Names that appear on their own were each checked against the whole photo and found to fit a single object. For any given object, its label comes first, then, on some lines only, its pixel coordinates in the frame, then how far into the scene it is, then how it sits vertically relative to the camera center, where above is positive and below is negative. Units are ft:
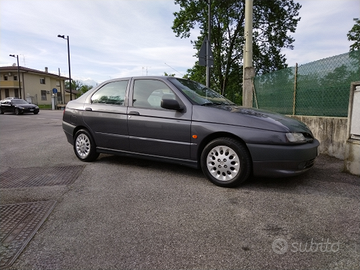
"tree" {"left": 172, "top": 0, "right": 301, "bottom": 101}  73.41 +21.05
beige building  152.15 +11.60
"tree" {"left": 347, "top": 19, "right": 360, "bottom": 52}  94.02 +25.61
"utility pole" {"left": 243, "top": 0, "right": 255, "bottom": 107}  28.45 +4.56
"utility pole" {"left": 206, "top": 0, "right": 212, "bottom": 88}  30.55 +5.15
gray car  11.39 -1.26
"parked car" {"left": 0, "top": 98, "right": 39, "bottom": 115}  72.02 -0.49
